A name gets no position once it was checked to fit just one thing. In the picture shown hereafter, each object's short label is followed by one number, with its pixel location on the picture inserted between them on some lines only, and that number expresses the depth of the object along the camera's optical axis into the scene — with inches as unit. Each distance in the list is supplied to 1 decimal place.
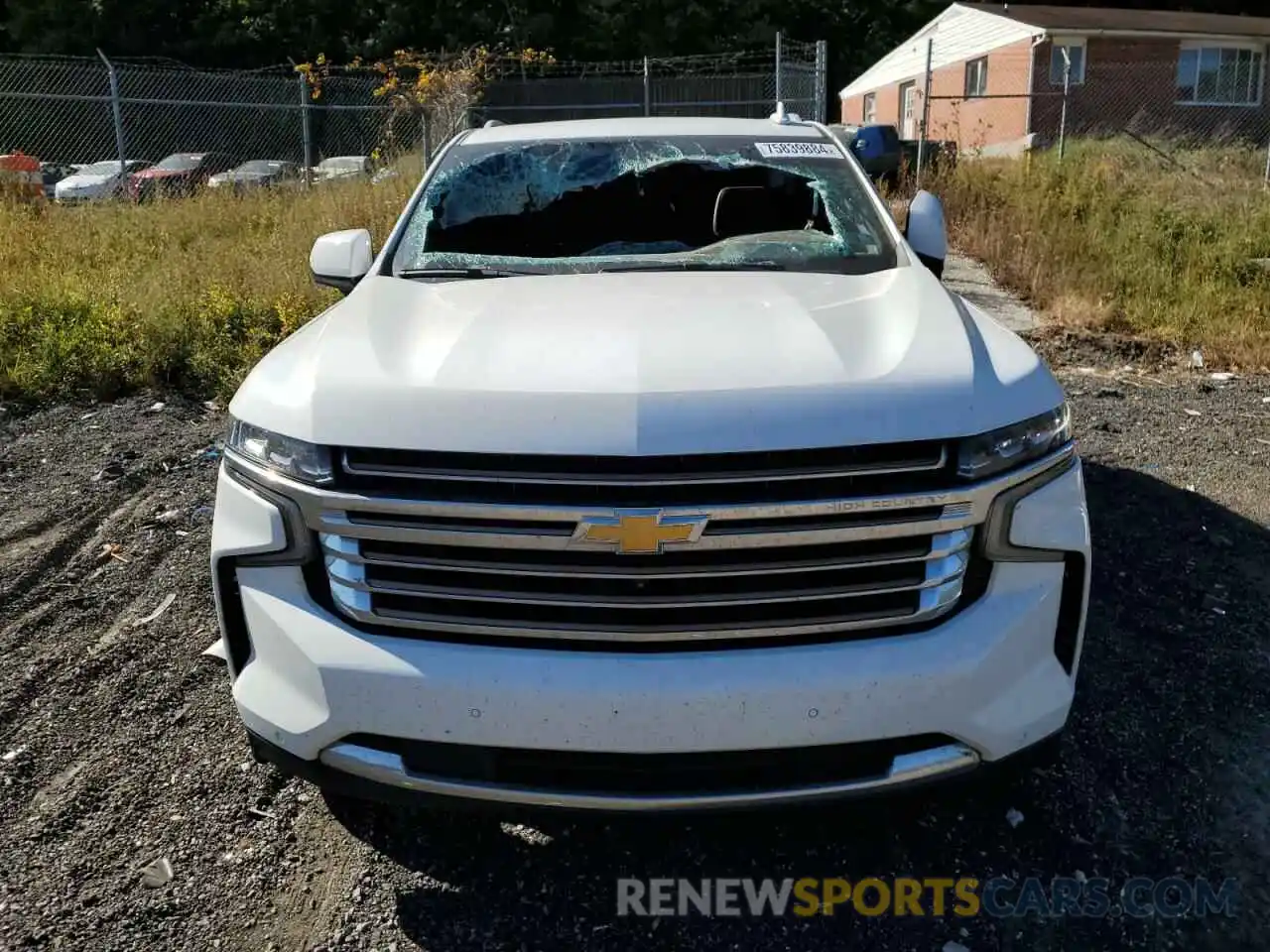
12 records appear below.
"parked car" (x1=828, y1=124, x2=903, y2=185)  337.4
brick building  995.9
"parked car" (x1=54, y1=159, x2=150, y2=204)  486.7
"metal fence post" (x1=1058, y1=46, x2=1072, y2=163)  561.5
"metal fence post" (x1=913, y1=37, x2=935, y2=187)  481.8
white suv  77.6
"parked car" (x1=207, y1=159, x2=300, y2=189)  471.8
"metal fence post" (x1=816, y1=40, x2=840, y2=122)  480.4
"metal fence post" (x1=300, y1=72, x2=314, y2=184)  535.8
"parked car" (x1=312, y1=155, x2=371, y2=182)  513.9
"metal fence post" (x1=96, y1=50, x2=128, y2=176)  473.7
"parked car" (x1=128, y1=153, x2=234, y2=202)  450.9
